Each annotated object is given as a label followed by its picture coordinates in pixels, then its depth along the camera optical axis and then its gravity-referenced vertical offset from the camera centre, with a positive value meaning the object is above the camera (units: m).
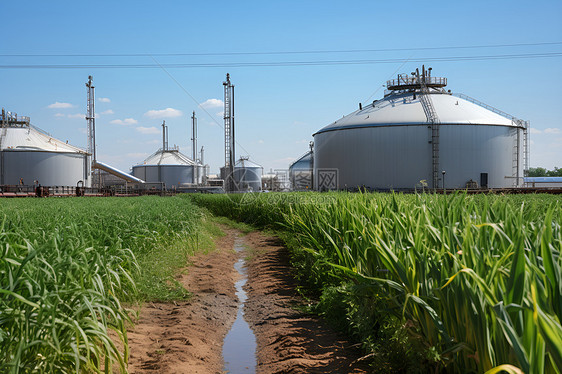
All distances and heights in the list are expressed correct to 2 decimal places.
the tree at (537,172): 114.49 +2.50
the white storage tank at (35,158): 47.16 +2.46
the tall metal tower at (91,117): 53.34 +7.42
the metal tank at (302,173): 54.69 +1.05
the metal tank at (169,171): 66.12 +1.55
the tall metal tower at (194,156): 68.24 +4.14
